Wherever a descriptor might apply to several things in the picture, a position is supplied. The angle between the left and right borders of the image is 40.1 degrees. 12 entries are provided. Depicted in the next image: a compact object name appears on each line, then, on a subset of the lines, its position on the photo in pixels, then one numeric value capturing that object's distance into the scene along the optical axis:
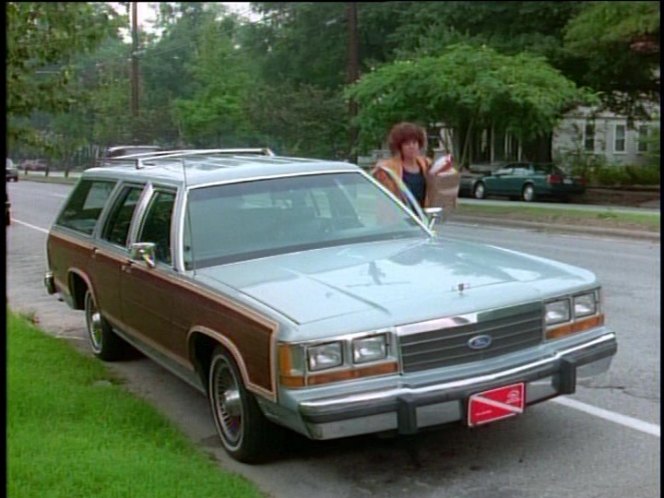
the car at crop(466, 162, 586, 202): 30.02
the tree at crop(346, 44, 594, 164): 24.89
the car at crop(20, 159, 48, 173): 58.43
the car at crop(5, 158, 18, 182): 42.80
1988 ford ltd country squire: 4.09
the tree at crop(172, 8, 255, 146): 35.62
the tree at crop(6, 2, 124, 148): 11.30
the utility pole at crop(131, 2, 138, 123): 40.31
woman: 7.19
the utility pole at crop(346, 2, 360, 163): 27.91
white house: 39.15
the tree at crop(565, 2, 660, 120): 27.34
